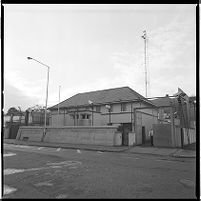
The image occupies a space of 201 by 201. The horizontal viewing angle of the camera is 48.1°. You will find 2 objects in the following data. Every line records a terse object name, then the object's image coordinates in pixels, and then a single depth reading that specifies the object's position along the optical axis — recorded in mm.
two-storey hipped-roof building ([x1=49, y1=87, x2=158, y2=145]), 26419
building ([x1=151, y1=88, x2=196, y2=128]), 21897
